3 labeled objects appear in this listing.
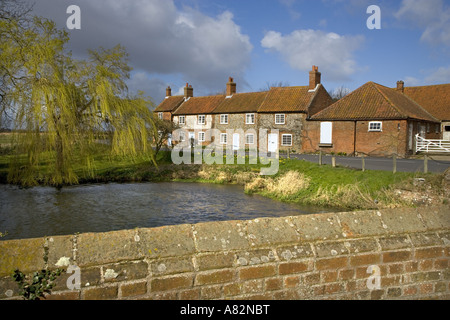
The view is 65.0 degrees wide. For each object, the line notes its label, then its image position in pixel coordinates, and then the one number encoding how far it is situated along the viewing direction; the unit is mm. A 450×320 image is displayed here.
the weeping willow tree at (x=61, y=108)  15531
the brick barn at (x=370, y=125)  30578
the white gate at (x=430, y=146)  31359
